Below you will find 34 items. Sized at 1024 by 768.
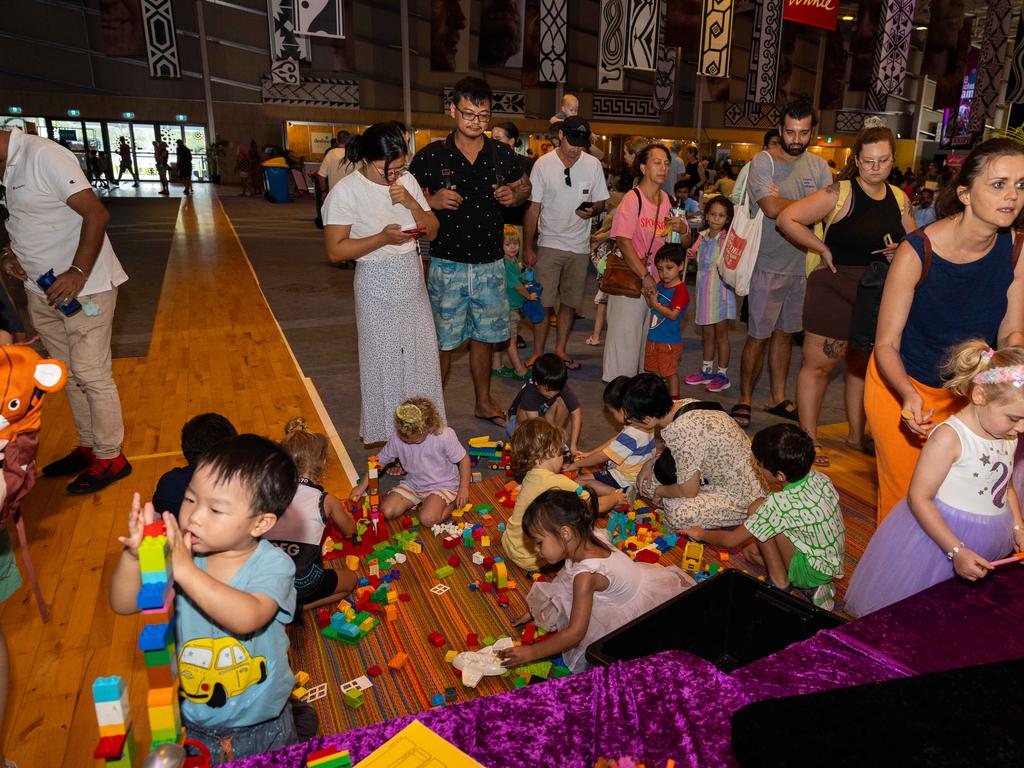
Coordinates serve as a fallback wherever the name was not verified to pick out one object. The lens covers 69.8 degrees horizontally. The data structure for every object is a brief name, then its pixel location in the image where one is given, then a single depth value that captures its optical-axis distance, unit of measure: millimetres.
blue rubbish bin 22672
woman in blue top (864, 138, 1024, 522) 2777
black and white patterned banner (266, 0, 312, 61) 15732
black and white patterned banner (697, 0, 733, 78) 14461
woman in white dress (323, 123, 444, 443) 3869
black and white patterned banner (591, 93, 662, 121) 29578
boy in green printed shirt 3066
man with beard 4668
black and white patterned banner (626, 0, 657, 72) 14719
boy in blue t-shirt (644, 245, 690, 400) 5490
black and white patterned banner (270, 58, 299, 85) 17531
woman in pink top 5055
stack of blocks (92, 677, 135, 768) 1219
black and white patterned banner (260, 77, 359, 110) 26797
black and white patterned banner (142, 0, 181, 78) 18406
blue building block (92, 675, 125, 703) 1206
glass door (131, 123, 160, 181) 26641
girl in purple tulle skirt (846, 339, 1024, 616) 2336
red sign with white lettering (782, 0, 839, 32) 15070
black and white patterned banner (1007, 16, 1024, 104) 11240
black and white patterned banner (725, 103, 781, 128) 31078
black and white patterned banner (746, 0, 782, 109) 16375
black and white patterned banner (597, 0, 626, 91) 15594
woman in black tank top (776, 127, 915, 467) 4016
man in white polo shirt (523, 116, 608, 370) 5652
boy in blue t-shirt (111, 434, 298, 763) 1663
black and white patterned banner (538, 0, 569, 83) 16516
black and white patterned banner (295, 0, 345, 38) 14500
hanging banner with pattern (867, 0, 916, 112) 15672
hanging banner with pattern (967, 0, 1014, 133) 14172
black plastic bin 2434
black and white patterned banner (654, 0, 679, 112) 21688
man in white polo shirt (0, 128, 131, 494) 3568
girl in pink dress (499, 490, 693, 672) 2654
